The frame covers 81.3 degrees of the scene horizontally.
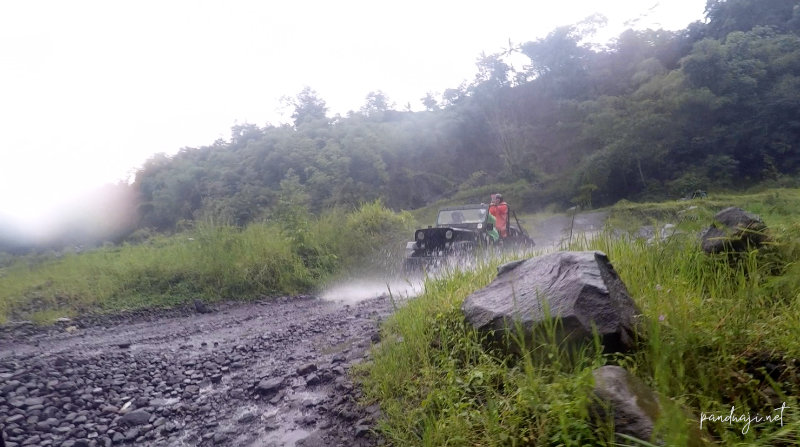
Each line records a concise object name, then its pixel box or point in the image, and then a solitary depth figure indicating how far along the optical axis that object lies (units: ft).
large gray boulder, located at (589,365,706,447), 5.82
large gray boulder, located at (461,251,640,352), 8.31
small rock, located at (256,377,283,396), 12.51
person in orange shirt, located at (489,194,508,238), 32.53
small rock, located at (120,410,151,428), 11.37
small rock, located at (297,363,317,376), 13.37
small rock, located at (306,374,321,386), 12.52
